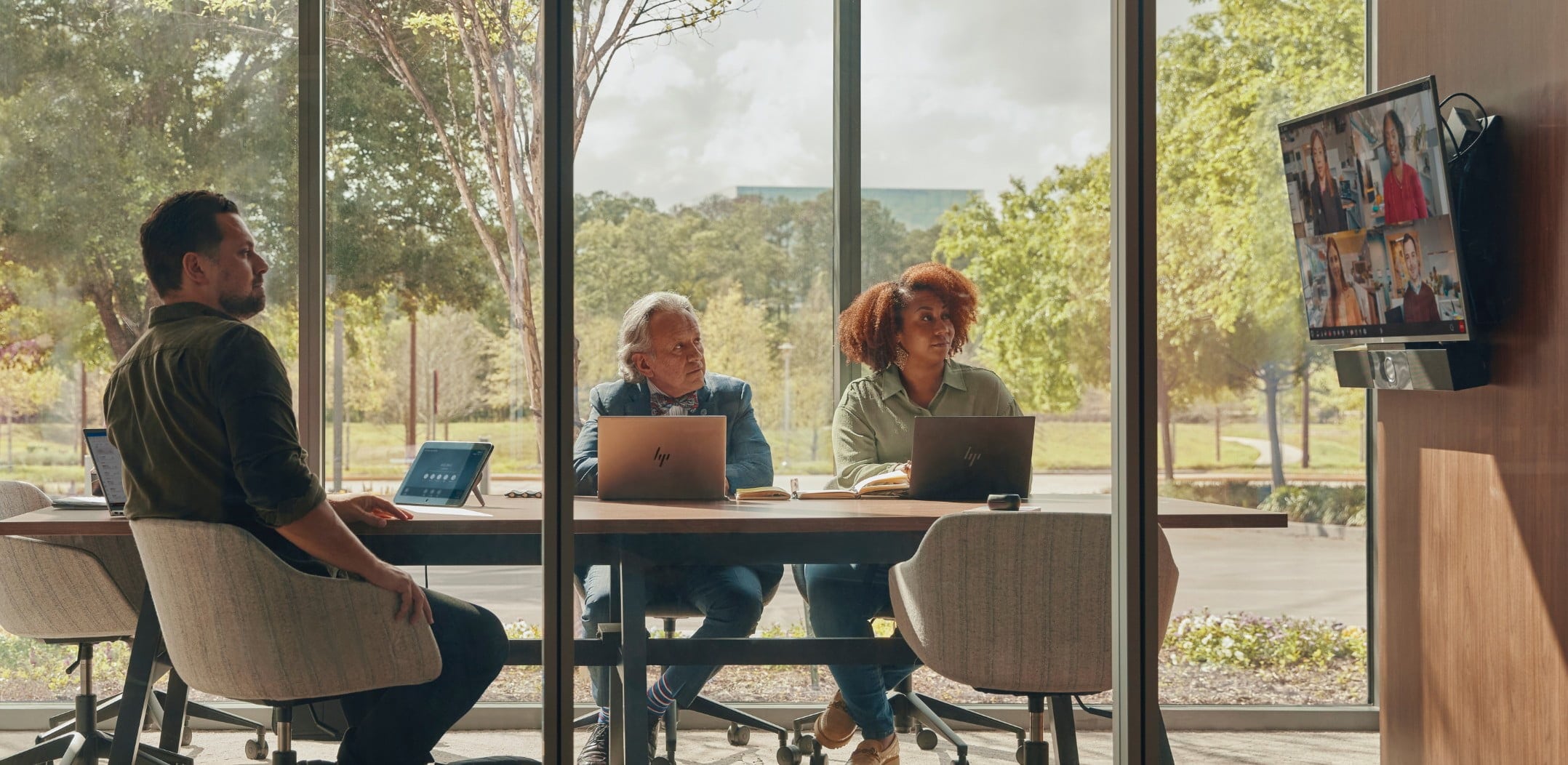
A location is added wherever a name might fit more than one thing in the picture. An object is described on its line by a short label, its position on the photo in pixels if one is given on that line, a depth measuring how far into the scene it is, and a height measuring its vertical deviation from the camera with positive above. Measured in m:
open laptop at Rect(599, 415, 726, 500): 2.76 -0.15
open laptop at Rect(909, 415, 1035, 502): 2.79 -0.16
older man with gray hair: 2.92 -0.08
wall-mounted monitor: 2.67 +0.40
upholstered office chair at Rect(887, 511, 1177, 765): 2.32 -0.42
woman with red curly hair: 3.00 -0.03
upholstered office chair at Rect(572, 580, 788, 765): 3.01 -0.86
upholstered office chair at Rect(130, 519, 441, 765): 2.18 -0.43
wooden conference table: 2.31 -0.32
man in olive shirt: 2.17 -0.10
